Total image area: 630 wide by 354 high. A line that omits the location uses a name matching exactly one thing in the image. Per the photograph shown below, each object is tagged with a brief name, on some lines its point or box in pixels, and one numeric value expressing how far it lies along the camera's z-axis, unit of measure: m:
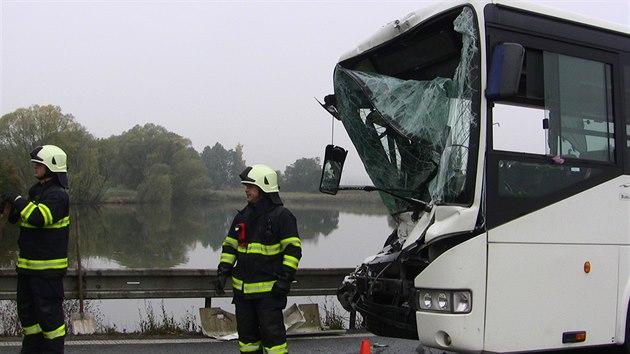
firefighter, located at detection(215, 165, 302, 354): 4.76
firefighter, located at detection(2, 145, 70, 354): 4.85
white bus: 4.11
